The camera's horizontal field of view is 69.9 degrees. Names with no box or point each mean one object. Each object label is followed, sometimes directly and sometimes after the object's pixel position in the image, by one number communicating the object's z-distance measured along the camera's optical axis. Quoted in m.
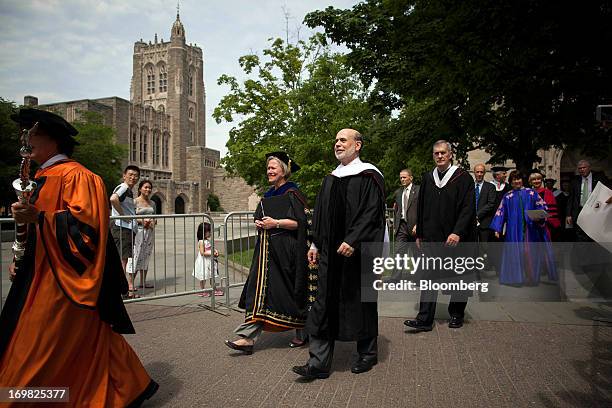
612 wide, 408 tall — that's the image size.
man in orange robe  2.60
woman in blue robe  7.45
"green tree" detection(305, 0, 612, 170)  6.46
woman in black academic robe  4.31
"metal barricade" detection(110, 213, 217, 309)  6.17
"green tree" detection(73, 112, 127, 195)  38.50
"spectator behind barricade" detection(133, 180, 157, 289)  6.96
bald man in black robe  3.72
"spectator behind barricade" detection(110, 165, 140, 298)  6.66
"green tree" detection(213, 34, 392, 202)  16.62
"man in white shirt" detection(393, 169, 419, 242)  7.55
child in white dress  6.97
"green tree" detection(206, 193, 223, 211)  78.97
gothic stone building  66.44
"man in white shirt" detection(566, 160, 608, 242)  7.45
